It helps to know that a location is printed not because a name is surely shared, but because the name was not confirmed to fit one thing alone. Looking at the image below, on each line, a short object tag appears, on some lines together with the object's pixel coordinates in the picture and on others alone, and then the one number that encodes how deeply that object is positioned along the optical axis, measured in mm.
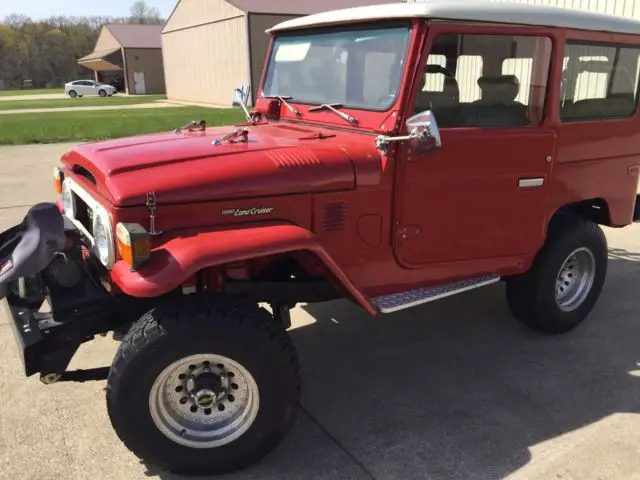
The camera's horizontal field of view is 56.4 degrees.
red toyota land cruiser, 2613
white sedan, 44094
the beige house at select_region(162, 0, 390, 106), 27922
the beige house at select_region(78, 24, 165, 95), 48844
